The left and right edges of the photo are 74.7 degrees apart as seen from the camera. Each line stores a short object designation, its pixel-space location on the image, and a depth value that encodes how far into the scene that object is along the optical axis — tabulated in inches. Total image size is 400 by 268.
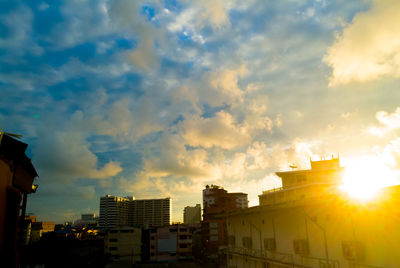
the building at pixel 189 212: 6496.1
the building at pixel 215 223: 2600.9
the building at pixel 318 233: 572.7
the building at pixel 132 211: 6143.7
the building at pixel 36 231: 3837.1
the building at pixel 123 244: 2723.9
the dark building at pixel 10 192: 588.4
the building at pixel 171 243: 2632.9
